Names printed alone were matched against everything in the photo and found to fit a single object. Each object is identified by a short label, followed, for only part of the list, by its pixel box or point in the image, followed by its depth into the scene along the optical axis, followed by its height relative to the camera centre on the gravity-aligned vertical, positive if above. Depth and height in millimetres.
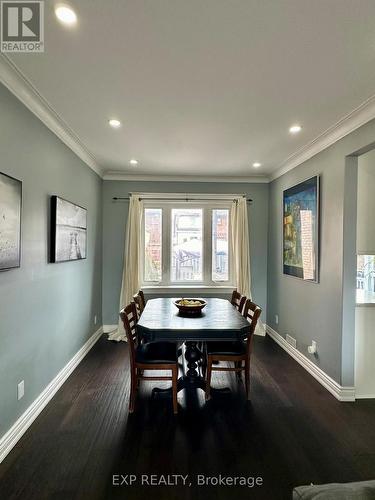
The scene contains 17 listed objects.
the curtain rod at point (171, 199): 4621 +795
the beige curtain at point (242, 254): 4617 -121
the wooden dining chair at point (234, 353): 2602 -1017
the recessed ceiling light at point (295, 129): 2760 +1214
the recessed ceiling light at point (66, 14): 1404 +1202
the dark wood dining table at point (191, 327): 2393 -719
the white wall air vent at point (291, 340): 3722 -1282
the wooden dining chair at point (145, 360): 2428 -1033
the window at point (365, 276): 2816 -286
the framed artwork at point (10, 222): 1860 +156
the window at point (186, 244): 4719 +42
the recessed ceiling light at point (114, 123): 2649 +1200
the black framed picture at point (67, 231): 2709 +154
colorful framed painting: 3211 +227
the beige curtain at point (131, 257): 4500 -192
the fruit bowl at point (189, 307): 2855 -630
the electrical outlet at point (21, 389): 2123 -1140
